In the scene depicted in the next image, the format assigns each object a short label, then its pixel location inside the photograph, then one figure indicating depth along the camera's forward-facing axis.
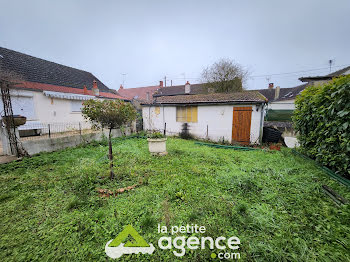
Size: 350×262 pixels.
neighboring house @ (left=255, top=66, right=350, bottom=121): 10.19
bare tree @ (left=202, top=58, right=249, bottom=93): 17.81
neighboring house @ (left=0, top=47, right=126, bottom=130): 8.67
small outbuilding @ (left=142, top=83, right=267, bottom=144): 9.21
